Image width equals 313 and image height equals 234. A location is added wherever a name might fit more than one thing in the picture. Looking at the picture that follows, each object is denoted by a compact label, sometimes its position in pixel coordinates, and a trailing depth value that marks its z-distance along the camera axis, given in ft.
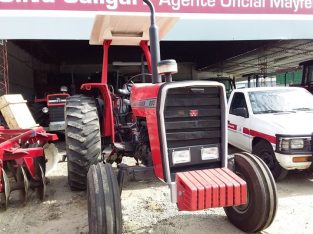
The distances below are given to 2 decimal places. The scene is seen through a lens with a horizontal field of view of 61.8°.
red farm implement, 10.29
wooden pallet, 17.67
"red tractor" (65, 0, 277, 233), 6.78
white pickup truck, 12.34
